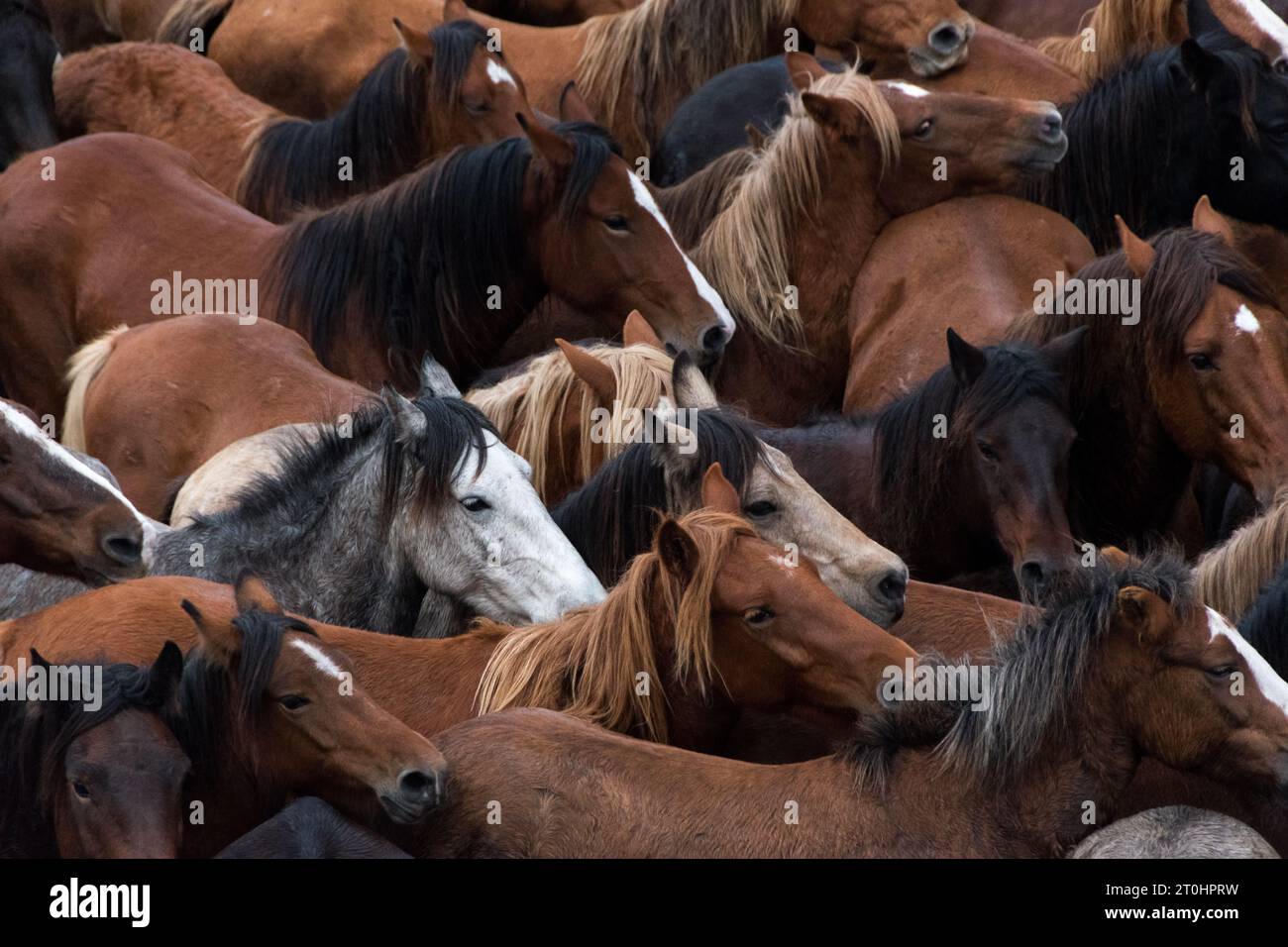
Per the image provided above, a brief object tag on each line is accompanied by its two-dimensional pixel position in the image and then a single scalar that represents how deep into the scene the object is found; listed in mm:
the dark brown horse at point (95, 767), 7789
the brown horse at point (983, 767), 7711
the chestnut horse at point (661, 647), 8656
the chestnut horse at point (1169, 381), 10766
